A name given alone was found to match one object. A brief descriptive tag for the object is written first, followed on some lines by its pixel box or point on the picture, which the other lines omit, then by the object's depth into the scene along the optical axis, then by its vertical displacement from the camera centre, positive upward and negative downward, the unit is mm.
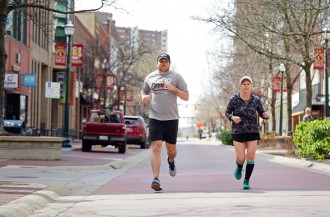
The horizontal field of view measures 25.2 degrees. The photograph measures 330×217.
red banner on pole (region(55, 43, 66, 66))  35406 +2931
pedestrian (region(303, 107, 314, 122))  27028 +37
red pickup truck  30156 -651
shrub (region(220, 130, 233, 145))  54369 -1560
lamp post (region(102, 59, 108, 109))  54134 +3178
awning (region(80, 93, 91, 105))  67275 +1394
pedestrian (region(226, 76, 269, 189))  11945 -47
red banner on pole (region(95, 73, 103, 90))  54344 +2564
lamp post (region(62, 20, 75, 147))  30984 +1540
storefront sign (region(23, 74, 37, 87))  38062 +1777
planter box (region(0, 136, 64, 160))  20141 -901
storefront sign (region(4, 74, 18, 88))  35750 +1615
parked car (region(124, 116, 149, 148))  39688 -787
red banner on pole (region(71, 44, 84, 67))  37000 +3030
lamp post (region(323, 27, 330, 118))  27802 +1086
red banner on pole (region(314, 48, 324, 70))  26947 +2265
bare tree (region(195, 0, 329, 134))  24594 +3275
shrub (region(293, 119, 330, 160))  20594 -594
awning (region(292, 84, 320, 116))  54241 +1312
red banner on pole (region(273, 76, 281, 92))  42188 +1868
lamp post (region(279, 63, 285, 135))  35781 +2475
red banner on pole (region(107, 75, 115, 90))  53906 +2449
